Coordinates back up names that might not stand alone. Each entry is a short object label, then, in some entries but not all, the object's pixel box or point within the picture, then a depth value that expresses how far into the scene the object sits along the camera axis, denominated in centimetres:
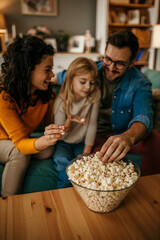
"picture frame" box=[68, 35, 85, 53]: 427
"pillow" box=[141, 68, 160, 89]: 241
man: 152
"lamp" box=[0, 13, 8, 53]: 346
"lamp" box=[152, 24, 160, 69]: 377
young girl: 158
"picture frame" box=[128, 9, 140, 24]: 418
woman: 130
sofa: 137
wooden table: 73
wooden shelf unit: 414
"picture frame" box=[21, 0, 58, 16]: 404
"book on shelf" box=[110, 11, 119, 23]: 410
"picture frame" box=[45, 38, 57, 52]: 404
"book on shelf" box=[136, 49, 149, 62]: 449
